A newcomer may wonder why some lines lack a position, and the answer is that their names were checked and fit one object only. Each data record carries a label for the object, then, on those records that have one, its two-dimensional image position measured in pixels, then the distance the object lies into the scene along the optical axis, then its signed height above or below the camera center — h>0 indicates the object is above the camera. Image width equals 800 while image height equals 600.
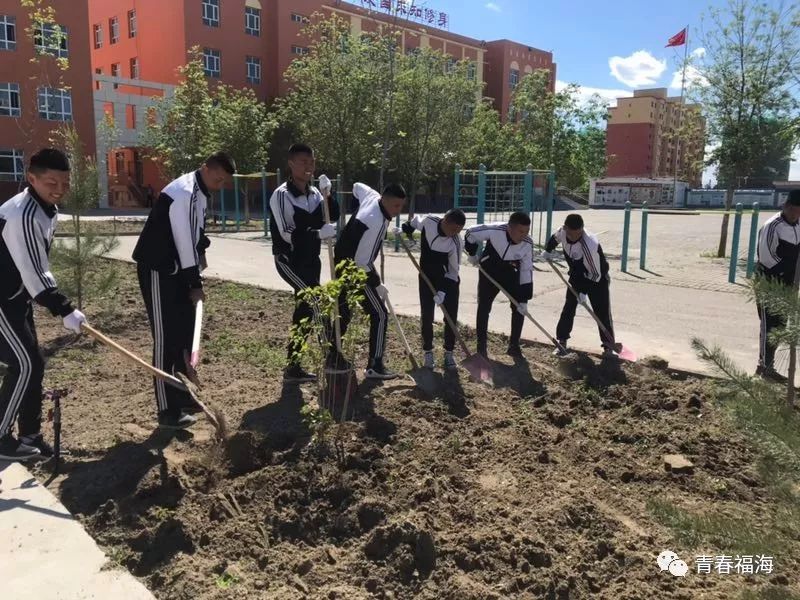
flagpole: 52.26 +1.07
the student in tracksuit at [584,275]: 6.04 -0.72
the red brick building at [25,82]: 27.94 +4.86
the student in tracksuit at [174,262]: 3.95 -0.43
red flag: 35.17 +9.03
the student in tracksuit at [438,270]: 5.66 -0.65
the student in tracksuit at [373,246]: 4.97 -0.38
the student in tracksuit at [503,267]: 5.99 -0.64
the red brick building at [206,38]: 34.53 +8.82
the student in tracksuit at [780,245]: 5.38 -0.35
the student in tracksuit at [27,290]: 3.48 -0.54
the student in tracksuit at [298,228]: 4.86 -0.25
